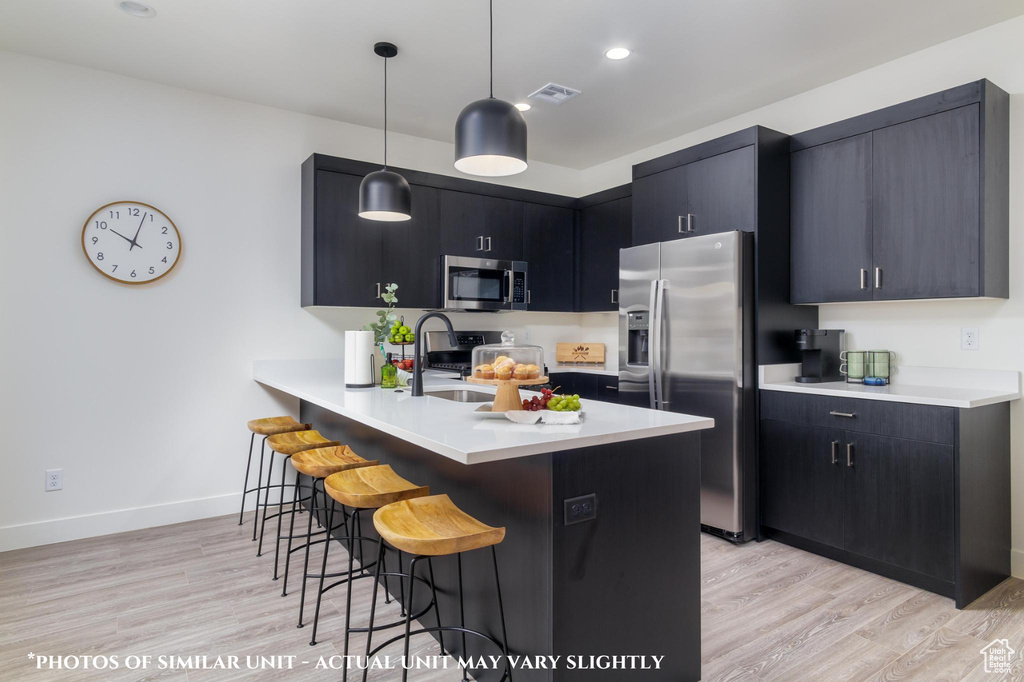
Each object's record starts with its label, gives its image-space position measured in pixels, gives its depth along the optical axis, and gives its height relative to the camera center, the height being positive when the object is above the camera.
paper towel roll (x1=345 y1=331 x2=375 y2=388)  3.13 -0.11
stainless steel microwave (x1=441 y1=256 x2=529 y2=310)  4.31 +0.42
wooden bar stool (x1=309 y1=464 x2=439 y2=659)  1.96 -0.52
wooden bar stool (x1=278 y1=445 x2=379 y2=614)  2.38 -0.52
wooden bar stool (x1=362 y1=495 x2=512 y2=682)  1.56 -0.54
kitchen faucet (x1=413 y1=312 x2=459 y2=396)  2.66 -0.16
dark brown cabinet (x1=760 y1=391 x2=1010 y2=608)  2.55 -0.72
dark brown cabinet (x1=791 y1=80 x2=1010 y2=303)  2.73 +0.70
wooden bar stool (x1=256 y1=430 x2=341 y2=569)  2.87 -0.52
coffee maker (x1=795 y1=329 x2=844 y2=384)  3.30 -0.08
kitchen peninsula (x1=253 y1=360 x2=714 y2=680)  1.66 -0.58
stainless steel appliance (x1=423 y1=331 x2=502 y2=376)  4.51 -0.08
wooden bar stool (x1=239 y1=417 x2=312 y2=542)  3.32 -0.50
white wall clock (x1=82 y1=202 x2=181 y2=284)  3.40 +0.58
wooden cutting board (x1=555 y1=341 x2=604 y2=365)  5.07 -0.12
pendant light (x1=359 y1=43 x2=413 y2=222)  2.99 +0.74
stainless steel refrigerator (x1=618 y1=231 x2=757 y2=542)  3.27 -0.08
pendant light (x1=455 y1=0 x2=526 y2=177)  2.00 +0.72
